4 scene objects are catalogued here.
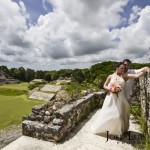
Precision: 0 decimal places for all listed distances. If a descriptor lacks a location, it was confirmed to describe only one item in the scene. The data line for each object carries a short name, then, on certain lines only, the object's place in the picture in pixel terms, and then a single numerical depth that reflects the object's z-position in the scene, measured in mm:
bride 3333
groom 3455
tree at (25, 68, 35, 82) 60933
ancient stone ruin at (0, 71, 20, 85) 47551
